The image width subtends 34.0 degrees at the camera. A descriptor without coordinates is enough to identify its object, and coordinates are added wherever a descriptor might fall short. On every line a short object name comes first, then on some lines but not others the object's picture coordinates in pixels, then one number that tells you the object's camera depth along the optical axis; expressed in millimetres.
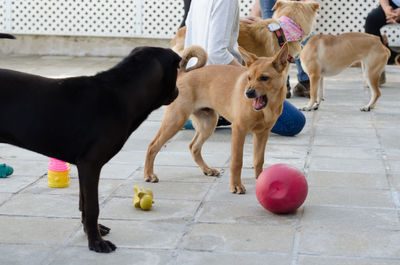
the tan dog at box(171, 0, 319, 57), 8031
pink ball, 4285
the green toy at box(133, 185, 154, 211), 4398
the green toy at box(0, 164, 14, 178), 5234
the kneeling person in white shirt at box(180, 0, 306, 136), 6262
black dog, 3475
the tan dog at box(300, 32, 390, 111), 8992
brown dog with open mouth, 4871
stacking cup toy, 4957
